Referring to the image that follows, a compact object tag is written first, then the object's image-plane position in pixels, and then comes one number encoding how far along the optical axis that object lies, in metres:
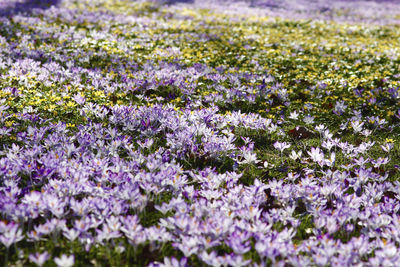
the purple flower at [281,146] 4.18
